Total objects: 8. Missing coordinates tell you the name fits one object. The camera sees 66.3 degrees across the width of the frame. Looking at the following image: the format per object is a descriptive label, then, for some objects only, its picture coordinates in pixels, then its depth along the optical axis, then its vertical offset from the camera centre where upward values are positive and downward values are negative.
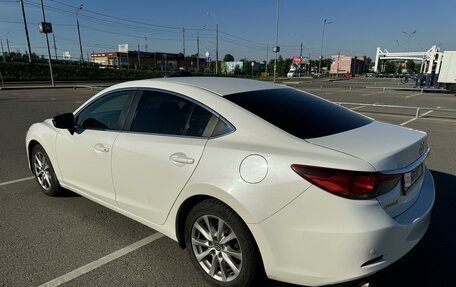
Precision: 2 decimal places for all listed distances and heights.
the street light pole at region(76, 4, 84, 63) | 67.47 +1.09
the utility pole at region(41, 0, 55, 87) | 29.58 +1.26
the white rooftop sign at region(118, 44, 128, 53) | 107.31 +1.67
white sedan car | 2.09 -0.84
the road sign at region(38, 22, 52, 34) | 29.77 +2.16
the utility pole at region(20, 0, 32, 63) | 34.25 +2.68
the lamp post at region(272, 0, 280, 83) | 44.03 +0.63
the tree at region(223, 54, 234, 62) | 165.68 -1.44
